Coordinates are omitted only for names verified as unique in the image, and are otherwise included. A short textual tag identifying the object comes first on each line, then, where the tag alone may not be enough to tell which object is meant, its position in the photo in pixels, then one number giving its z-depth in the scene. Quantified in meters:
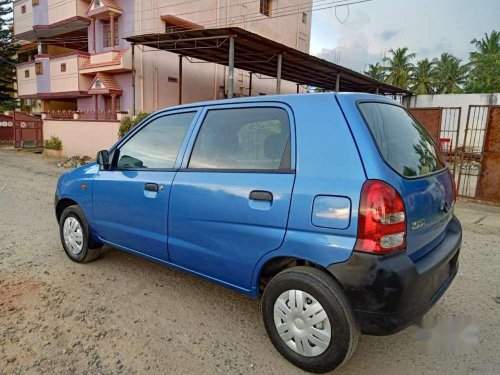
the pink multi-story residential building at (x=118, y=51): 15.35
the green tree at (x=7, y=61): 22.77
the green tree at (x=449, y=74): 34.19
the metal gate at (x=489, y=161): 7.22
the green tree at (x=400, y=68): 35.16
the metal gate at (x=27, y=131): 17.80
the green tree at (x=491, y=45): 29.73
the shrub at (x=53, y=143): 15.98
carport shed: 11.35
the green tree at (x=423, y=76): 35.50
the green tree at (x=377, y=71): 37.00
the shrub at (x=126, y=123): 12.91
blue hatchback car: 2.07
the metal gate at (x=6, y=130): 20.36
